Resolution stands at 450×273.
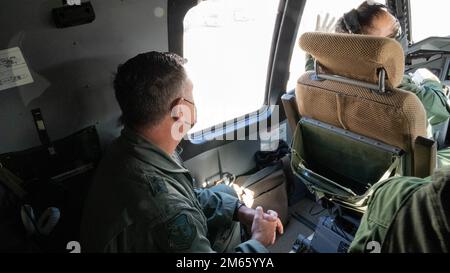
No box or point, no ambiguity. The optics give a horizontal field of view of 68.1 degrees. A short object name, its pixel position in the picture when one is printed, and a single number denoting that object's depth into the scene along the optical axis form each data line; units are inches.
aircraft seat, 56.9
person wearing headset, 72.1
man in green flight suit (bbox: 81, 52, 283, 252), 44.4
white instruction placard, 56.2
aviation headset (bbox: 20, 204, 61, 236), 53.6
